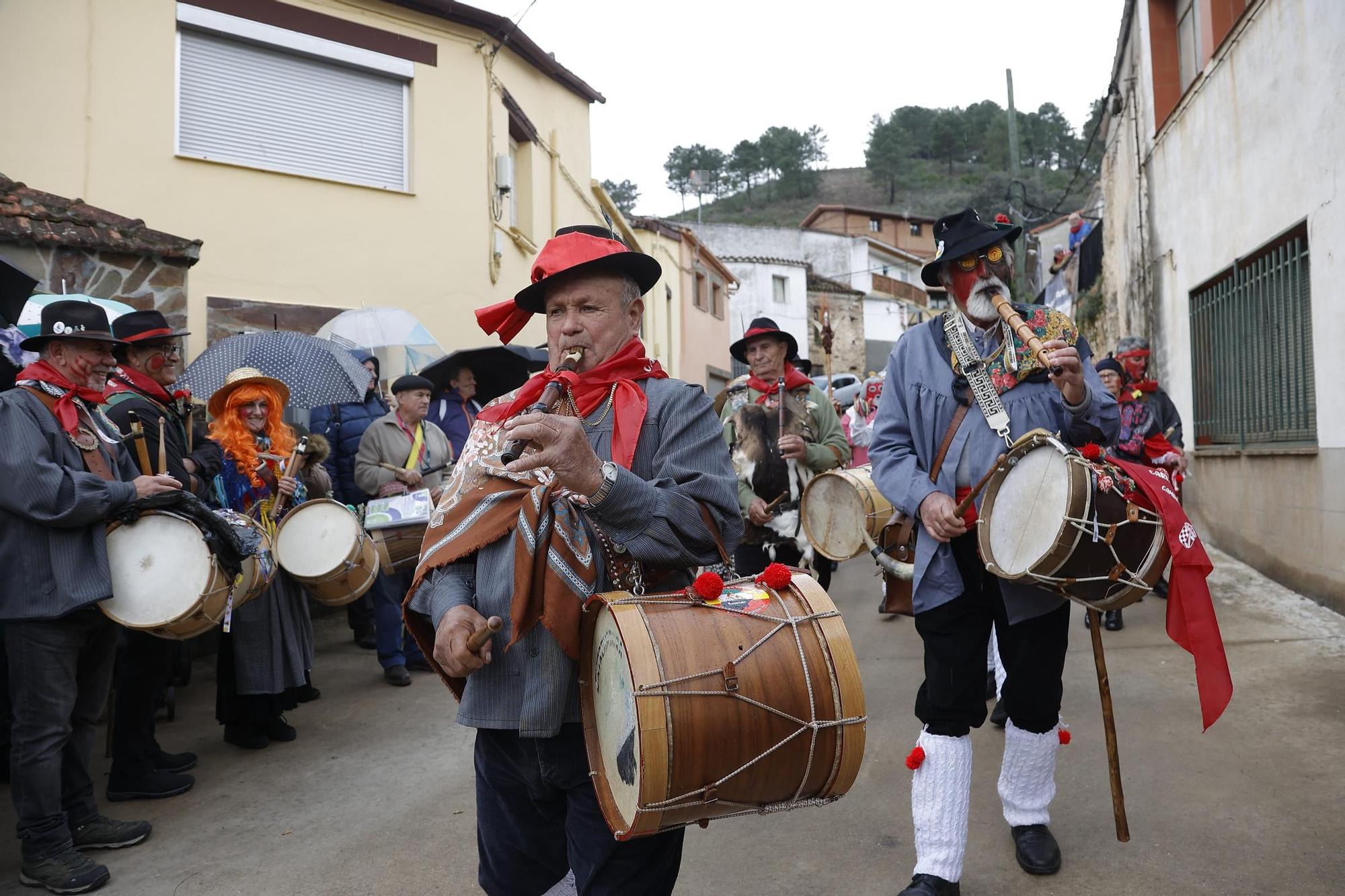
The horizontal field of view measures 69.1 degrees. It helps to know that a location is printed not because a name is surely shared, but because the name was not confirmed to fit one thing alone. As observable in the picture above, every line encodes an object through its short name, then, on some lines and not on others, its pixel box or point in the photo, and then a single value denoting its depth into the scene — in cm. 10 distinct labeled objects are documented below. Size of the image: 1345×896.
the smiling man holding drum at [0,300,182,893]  362
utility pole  2339
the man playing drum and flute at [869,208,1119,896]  314
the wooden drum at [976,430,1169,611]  280
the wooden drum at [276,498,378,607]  536
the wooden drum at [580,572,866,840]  192
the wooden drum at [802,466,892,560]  554
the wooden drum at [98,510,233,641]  393
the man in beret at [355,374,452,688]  651
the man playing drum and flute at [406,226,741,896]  212
